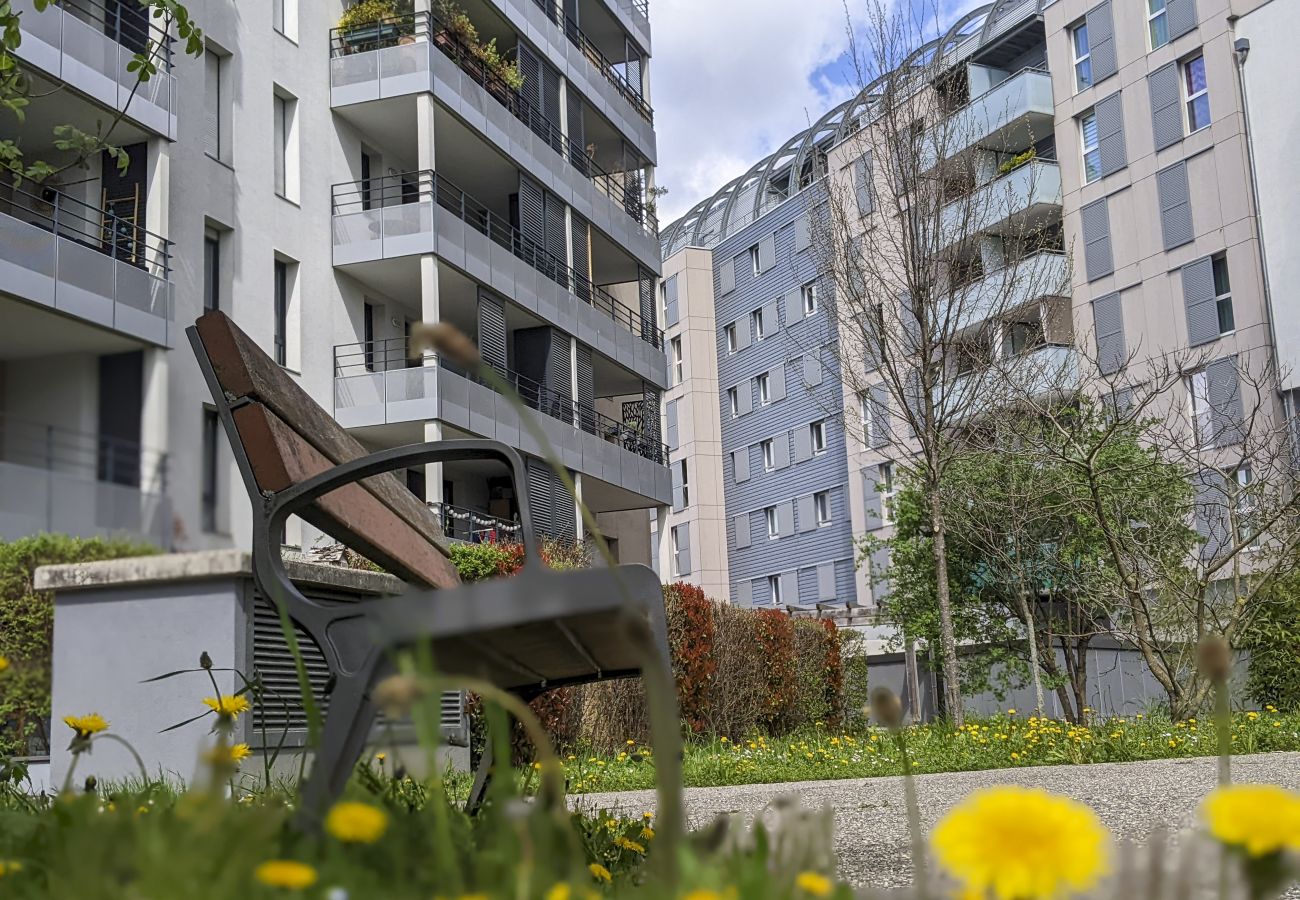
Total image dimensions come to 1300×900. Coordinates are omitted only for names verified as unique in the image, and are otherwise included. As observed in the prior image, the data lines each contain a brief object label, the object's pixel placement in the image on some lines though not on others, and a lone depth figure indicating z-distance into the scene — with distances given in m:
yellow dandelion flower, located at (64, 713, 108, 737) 2.03
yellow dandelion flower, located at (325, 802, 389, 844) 0.94
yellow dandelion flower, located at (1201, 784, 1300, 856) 0.81
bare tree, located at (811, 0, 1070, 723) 13.85
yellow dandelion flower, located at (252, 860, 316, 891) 0.85
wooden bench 1.10
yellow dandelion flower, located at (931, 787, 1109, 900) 0.76
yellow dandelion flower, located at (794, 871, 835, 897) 1.06
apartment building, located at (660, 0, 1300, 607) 24.03
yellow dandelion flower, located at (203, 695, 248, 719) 2.33
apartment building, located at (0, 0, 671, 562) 15.97
